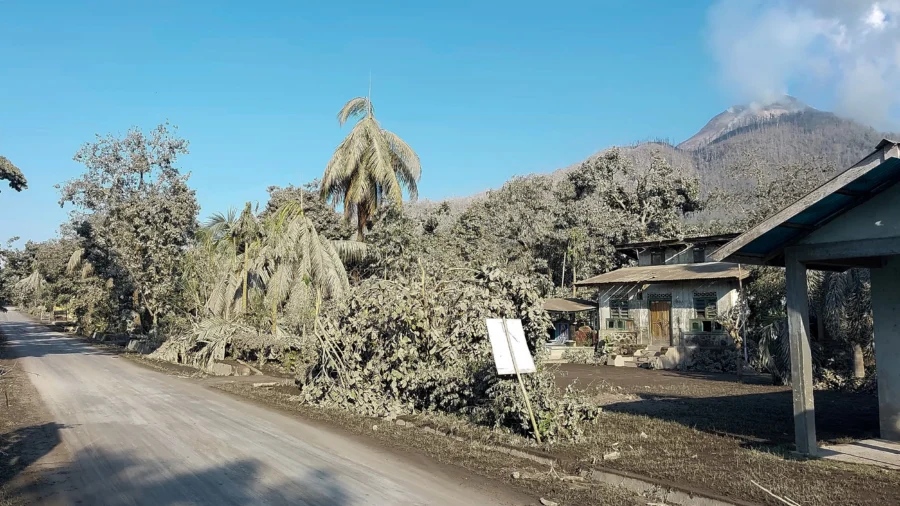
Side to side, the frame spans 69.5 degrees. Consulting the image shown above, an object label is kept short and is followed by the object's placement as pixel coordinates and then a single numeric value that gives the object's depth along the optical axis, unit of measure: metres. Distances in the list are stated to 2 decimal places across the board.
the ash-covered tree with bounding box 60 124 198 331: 30.12
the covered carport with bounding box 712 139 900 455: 8.33
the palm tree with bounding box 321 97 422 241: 28.52
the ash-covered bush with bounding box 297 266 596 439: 12.26
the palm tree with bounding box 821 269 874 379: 16.41
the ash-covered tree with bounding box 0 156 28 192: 22.48
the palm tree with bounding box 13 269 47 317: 80.69
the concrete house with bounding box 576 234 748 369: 25.39
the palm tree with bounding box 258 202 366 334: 23.53
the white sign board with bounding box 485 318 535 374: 9.50
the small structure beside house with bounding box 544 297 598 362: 28.77
